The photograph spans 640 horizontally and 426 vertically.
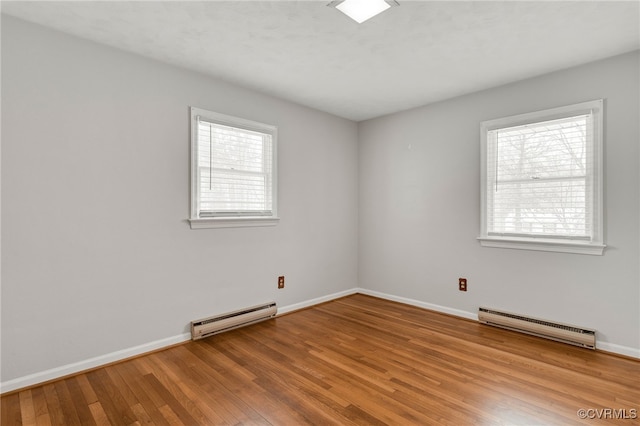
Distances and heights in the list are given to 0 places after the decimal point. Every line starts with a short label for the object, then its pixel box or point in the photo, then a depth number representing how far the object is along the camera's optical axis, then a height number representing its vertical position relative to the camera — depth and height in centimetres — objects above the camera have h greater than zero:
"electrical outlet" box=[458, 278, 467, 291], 375 -81
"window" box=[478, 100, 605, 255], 293 +32
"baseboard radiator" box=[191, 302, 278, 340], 309 -109
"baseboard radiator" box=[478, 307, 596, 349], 289 -109
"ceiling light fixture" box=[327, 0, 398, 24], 208 +134
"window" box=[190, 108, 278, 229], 315 +42
